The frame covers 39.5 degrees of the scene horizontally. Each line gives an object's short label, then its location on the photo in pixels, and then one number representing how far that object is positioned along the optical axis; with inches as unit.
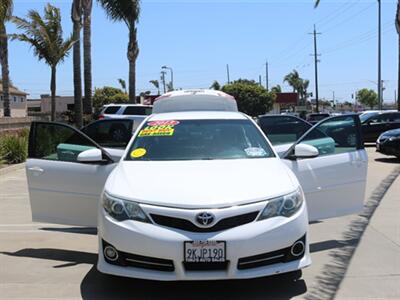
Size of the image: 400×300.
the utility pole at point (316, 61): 2688.5
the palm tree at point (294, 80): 4869.8
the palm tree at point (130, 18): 1275.8
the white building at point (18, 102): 2198.6
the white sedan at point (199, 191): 177.3
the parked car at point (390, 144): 656.4
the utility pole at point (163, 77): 3996.3
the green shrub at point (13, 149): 632.4
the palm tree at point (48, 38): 900.6
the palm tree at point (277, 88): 5233.3
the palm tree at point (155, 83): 4800.7
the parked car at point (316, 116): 1293.4
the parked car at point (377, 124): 944.3
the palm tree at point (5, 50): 760.1
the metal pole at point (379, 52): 1717.5
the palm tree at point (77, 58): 965.2
